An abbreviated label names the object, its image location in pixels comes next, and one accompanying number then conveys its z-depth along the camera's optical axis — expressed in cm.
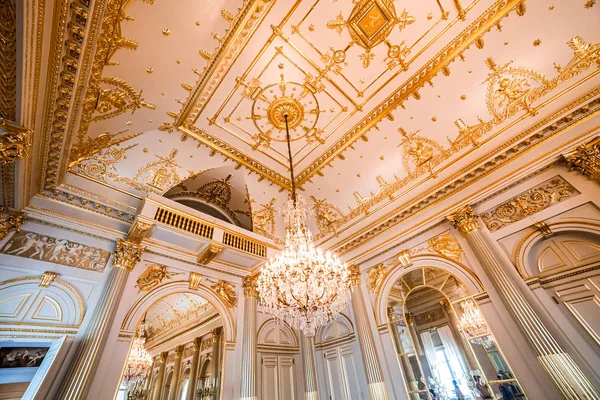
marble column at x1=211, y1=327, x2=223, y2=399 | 826
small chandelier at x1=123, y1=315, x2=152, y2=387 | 862
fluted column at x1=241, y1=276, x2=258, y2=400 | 589
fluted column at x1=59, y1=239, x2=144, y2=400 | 405
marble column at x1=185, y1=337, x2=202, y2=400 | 899
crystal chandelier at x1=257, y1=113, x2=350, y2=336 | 399
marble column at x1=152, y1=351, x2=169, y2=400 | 1095
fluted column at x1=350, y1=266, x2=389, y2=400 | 555
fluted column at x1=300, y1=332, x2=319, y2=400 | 671
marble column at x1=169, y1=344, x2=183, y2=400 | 1003
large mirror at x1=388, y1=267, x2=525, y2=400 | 485
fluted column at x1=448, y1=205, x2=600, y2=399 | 361
